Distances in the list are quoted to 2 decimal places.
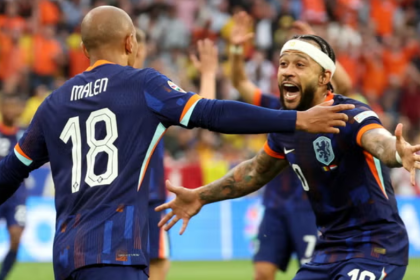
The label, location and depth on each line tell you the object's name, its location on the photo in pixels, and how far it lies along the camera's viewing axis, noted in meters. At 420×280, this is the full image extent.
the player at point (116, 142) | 9.50
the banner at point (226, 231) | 31.03
